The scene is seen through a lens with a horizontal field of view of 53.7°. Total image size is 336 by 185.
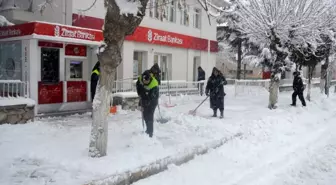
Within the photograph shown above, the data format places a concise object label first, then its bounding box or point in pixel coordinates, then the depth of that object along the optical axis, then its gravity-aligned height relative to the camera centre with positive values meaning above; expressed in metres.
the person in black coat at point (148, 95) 7.31 -0.32
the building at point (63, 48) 10.24 +1.19
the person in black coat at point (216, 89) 11.05 -0.27
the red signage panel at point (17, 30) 9.91 +1.55
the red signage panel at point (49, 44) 10.87 +1.20
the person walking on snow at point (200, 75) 18.69 +0.34
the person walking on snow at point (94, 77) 9.72 +0.09
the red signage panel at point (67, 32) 9.98 +1.56
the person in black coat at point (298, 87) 14.49 -0.24
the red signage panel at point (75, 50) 11.94 +1.11
